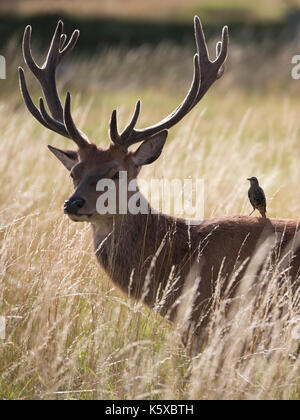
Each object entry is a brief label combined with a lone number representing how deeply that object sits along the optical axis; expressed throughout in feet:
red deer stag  26.94
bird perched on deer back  29.17
